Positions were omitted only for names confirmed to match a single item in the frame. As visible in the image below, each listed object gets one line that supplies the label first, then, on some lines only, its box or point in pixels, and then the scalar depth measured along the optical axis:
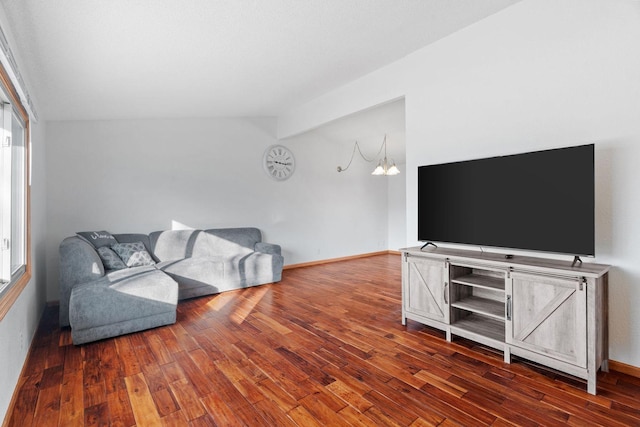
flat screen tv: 2.23
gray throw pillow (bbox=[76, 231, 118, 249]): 4.06
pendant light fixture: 5.93
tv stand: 2.05
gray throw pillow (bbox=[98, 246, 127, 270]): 3.90
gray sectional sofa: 3.00
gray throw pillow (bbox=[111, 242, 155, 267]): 4.16
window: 2.16
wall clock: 5.96
